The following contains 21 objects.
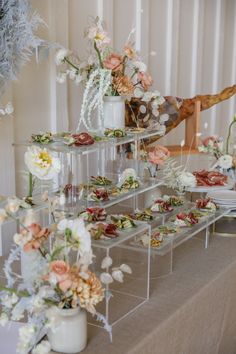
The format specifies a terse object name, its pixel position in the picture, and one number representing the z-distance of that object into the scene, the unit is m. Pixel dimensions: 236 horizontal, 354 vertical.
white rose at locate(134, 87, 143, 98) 1.86
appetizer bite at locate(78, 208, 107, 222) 1.39
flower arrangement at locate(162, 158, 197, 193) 1.88
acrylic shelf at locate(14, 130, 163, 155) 1.39
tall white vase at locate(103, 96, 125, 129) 1.71
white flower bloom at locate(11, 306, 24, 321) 0.92
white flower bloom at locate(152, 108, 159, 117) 2.04
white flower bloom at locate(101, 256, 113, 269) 1.10
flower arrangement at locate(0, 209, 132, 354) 0.93
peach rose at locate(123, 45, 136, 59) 1.73
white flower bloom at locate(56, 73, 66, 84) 1.80
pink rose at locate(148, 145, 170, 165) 1.87
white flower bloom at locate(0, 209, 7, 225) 0.97
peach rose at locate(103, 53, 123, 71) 1.71
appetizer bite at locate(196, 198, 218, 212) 1.79
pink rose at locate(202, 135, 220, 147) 2.28
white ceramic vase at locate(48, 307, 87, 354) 1.01
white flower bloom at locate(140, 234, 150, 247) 1.39
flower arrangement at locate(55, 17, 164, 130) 1.68
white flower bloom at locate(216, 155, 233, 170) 2.17
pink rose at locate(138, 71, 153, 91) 1.82
